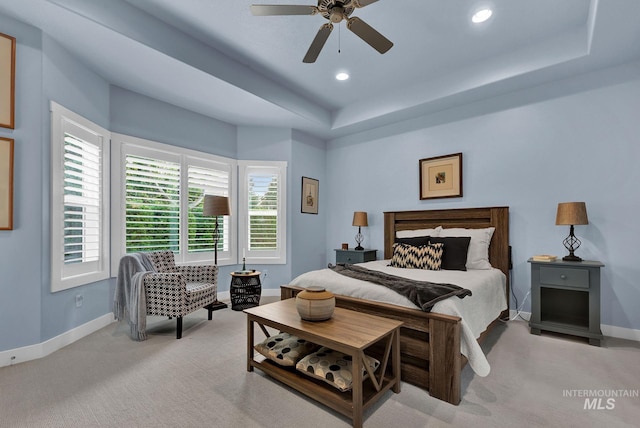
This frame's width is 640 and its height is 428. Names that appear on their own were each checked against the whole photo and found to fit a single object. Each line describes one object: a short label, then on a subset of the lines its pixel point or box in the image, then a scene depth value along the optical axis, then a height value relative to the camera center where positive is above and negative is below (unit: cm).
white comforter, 195 -66
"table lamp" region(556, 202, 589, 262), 296 +1
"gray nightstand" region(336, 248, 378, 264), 469 -66
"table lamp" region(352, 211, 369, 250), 480 -6
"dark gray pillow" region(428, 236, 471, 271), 336 -43
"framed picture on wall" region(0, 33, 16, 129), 244 +113
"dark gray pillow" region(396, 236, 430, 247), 378 -33
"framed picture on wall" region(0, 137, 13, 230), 243 +25
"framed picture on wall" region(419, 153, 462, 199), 410 +57
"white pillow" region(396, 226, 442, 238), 399 -24
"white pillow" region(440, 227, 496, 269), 344 -36
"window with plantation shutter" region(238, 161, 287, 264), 492 +7
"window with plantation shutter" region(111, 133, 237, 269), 370 +22
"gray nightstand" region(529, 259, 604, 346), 283 -90
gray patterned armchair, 302 -85
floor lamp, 392 +12
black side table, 409 -107
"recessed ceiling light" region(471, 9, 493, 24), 271 +188
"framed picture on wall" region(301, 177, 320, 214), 522 +36
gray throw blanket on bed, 211 -58
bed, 192 -89
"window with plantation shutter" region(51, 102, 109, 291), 279 +15
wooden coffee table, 171 -86
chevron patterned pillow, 339 -49
